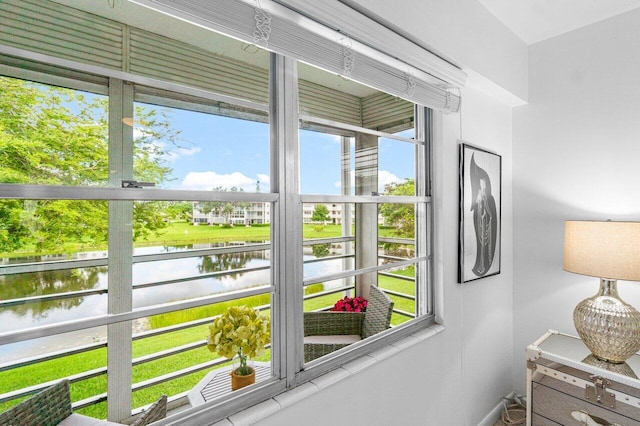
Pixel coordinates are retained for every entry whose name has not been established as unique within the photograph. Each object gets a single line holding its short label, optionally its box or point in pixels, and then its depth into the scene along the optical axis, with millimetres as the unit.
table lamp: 1676
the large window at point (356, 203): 1385
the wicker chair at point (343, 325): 1394
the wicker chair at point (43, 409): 754
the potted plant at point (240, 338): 1105
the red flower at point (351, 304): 1554
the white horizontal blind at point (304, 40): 917
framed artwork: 2020
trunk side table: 1613
